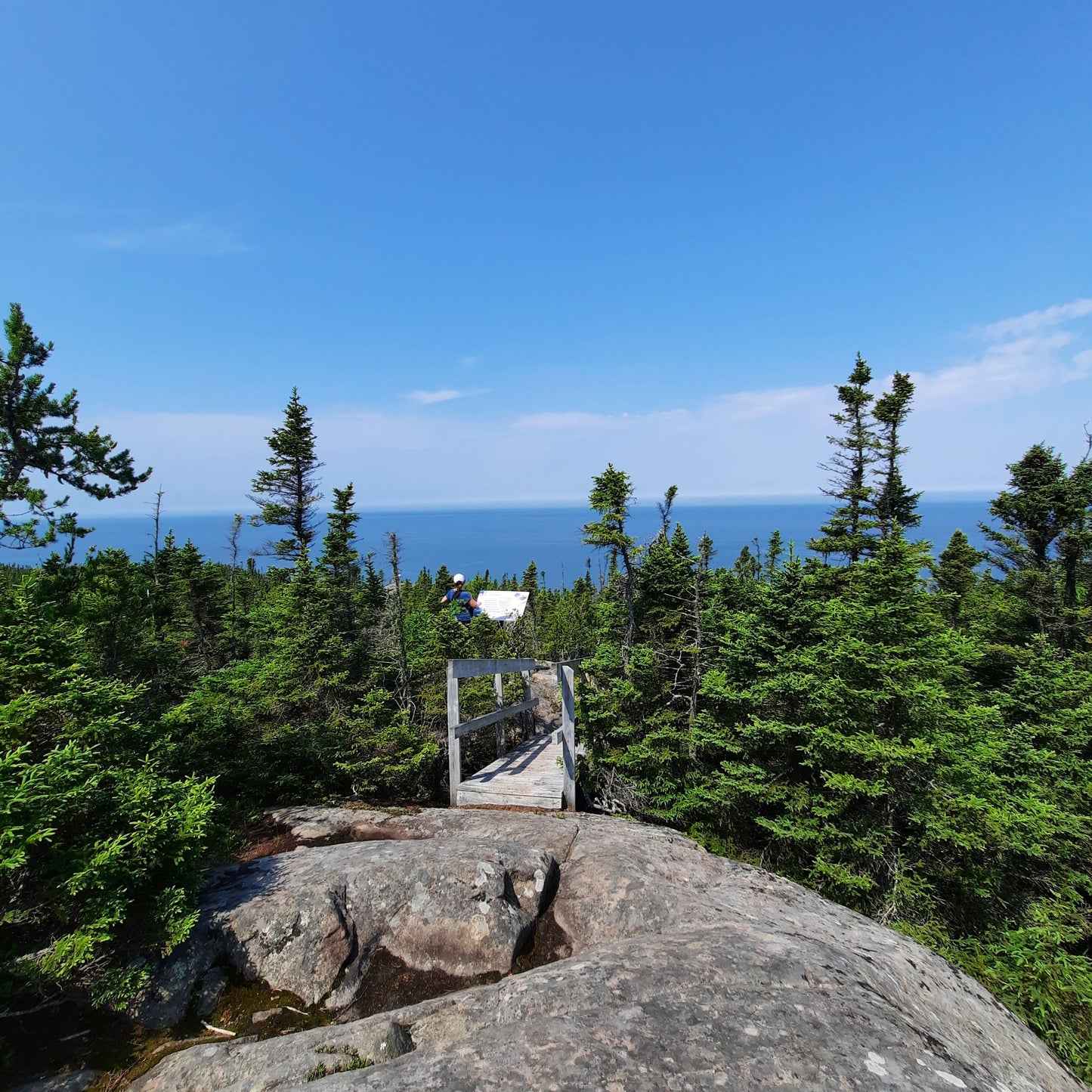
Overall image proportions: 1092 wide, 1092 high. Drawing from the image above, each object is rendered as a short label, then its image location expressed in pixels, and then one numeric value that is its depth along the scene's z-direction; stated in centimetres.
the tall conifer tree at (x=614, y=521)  1155
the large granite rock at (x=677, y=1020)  342
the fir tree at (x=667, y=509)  1300
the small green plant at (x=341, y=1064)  369
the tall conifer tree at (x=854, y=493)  1775
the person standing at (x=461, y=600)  1893
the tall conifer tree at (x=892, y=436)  1861
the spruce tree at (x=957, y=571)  2512
